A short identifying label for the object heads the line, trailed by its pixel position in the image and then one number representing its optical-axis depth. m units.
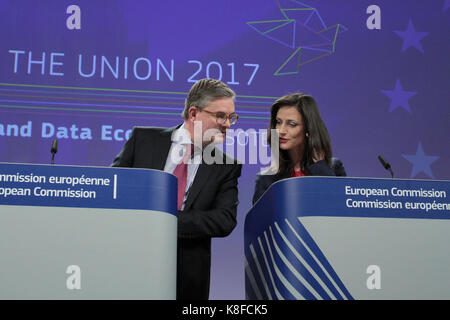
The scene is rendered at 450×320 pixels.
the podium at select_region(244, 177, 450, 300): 4.58
